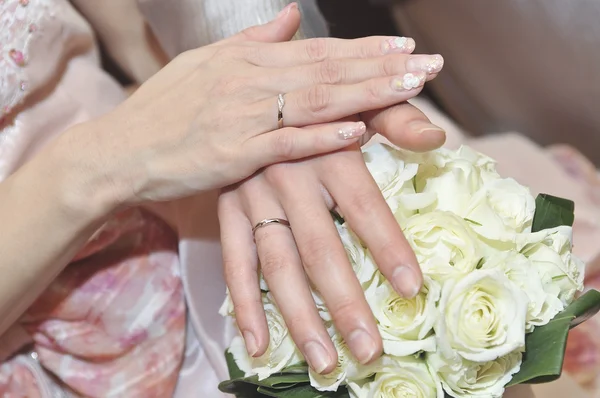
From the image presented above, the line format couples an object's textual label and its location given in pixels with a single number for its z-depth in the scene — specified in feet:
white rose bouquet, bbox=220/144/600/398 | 2.04
